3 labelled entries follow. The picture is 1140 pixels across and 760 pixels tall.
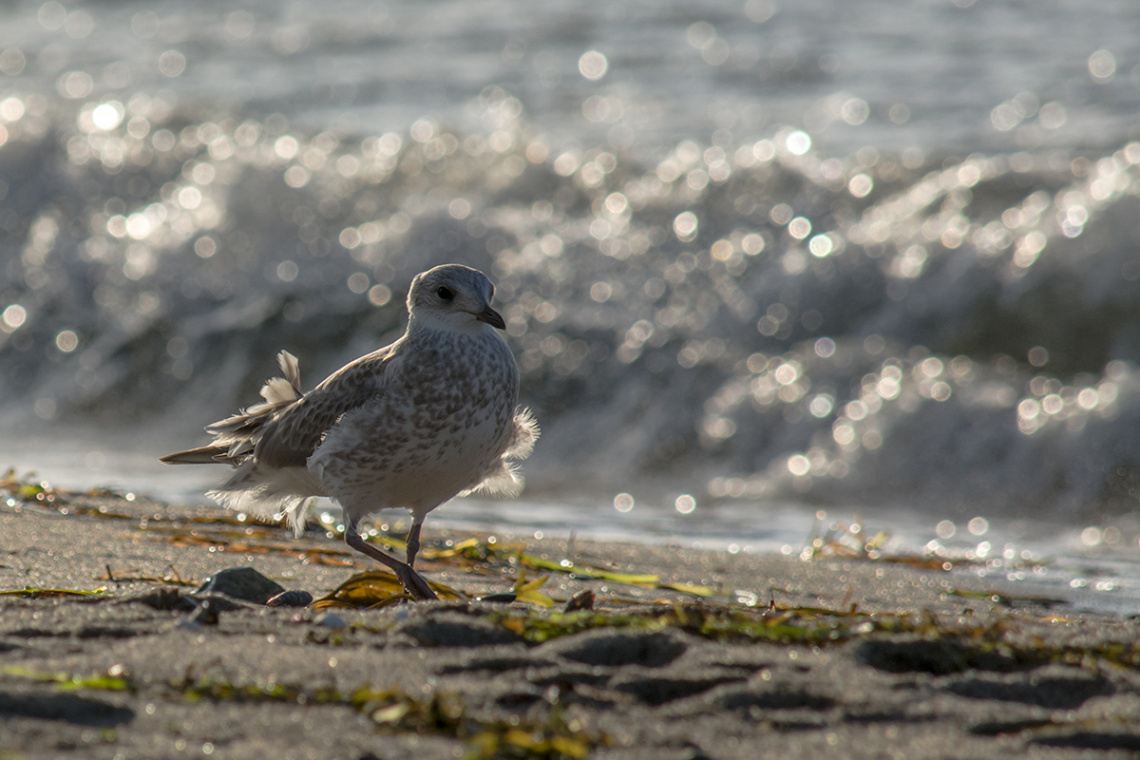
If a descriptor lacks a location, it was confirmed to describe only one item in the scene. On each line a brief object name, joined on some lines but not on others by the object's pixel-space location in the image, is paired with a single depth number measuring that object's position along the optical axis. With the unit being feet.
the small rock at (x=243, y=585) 23.32
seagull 27.61
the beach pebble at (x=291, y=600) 23.09
